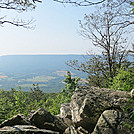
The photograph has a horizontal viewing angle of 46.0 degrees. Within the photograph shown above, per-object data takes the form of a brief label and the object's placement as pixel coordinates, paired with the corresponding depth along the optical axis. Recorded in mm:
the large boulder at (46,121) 6014
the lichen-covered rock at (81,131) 5797
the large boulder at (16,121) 5875
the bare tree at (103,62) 14772
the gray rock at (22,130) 4961
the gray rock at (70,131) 5539
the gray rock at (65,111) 7434
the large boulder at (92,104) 5949
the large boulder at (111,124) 5008
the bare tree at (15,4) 4766
